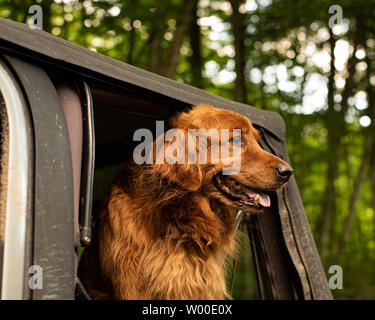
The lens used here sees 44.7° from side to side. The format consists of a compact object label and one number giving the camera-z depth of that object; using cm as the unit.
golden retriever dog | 233
